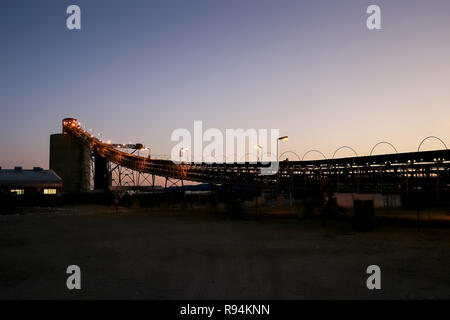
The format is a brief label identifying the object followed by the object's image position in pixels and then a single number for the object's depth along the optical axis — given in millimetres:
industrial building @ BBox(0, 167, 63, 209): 53656
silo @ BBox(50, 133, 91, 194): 74812
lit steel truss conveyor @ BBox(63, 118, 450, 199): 27984
